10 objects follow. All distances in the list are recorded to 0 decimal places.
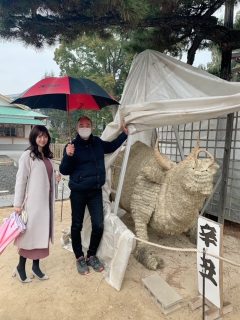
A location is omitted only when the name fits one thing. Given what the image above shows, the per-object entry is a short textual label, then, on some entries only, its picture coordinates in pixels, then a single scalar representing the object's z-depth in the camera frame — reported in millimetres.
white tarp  2556
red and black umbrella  2444
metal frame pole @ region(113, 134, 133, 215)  3001
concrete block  2275
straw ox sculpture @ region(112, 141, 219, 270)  2606
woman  2513
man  2664
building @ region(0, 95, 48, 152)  17209
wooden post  3603
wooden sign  2047
